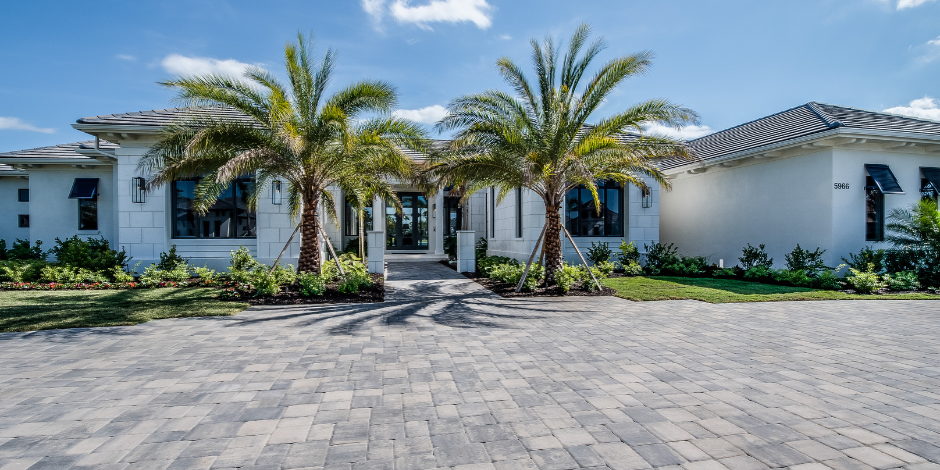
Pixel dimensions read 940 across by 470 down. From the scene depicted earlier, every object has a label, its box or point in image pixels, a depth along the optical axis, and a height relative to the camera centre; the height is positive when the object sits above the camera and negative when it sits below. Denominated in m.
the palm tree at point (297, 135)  8.35 +2.03
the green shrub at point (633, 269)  12.74 -1.21
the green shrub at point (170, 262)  11.57 -0.83
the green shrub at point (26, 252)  14.05 -0.64
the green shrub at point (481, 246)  18.02 -0.71
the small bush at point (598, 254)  13.51 -0.79
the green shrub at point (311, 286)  8.84 -1.15
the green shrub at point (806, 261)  10.97 -0.89
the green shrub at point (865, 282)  9.39 -1.22
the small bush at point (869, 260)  10.75 -0.83
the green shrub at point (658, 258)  13.34 -0.94
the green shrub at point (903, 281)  9.71 -1.25
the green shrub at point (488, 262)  12.70 -1.02
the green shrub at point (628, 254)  13.49 -0.80
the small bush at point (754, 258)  12.64 -0.90
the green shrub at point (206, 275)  10.68 -1.11
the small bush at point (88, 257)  11.27 -0.66
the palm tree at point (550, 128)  9.03 +2.24
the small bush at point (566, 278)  9.47 -1.10
